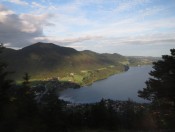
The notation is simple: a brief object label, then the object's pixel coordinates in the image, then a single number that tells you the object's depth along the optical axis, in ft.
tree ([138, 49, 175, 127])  31.59
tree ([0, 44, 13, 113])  31.89
